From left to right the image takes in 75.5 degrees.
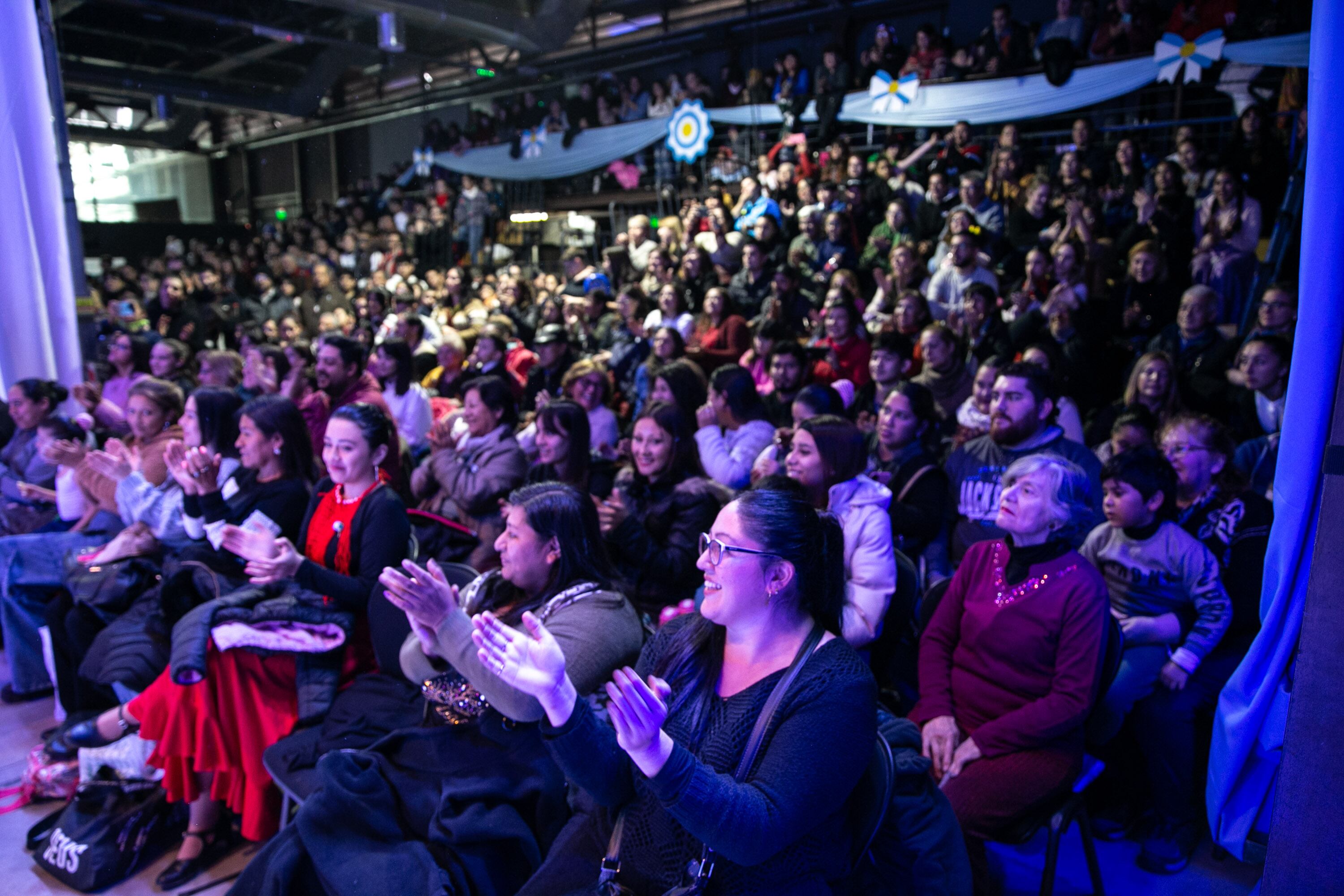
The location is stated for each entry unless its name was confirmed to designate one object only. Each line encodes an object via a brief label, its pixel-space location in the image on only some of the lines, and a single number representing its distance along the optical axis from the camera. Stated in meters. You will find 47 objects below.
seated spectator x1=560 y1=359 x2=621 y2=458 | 4.14
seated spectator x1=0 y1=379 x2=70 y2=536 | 3.76
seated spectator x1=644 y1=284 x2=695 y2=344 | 5.86
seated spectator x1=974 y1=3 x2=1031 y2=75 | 7.43
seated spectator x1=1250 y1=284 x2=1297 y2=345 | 3.72
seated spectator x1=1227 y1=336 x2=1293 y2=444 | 3.42
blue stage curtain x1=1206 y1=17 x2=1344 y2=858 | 1.46
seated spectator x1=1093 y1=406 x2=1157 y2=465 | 3.04
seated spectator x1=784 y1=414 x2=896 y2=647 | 2.38
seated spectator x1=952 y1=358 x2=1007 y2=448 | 3.51
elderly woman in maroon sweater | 1.97
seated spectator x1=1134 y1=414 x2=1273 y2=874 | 2.35
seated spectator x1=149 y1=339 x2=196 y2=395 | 5.04
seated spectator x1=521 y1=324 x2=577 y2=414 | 5.27
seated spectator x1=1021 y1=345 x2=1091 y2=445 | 3.58
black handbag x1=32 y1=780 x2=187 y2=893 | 2.38
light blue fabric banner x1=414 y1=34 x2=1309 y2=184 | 6.09
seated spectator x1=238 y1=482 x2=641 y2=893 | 1.73
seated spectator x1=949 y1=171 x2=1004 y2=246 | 6.05
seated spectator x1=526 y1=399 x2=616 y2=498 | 3.17
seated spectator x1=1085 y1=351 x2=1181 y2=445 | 3.61
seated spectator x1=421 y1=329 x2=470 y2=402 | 5.61
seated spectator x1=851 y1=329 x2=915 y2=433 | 4.04
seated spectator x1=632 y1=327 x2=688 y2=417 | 5.20
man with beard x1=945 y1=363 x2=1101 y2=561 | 3.02
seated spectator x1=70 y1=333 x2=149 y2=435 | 5.17
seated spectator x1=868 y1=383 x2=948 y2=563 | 2.95
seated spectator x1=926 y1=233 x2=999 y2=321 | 5.22
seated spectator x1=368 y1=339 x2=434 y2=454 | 4.67
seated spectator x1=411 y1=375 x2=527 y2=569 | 3.31
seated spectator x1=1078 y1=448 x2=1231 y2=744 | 2.34
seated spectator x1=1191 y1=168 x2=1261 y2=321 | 4.80
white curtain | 4.07
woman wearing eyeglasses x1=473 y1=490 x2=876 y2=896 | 1.22
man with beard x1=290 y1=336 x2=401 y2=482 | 4.33
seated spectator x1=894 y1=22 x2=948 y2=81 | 8.05
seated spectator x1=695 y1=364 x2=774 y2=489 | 3.56
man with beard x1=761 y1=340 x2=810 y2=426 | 4.26
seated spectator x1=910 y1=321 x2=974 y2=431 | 4.12
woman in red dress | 2.31
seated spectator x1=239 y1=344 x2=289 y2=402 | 5.47
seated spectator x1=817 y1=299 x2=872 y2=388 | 4.77
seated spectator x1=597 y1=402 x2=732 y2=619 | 2.71
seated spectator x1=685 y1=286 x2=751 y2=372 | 5.47
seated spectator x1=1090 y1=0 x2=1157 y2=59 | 6.85
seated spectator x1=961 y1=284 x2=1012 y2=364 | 4.63
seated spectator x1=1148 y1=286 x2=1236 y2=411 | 4.00
